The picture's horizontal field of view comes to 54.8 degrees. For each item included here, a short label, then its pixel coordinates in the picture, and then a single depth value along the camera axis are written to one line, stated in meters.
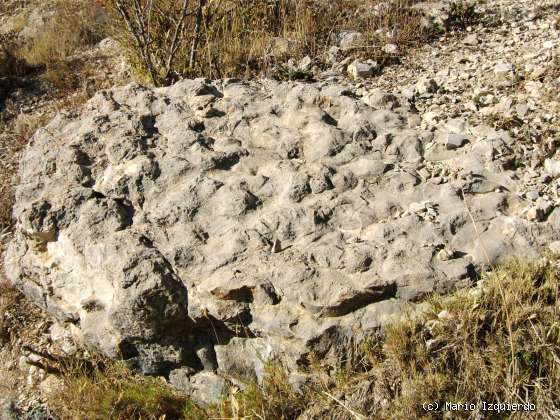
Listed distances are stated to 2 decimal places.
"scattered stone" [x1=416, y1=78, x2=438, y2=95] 4.69
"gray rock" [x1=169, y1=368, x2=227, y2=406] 3.27
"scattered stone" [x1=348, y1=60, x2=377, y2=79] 5.27
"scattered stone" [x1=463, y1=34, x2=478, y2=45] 5.44
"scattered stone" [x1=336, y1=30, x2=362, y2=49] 5.82
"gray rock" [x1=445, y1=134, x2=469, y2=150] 3.77
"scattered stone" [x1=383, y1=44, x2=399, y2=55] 5.56
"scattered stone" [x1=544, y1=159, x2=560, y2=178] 3.53
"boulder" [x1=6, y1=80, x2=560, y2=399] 3.05
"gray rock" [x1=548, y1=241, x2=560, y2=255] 3.08
